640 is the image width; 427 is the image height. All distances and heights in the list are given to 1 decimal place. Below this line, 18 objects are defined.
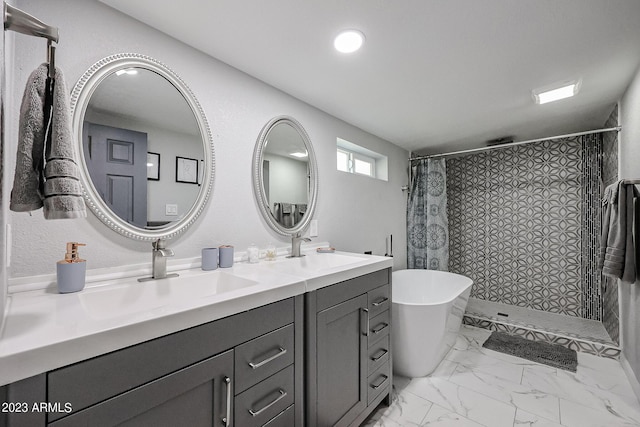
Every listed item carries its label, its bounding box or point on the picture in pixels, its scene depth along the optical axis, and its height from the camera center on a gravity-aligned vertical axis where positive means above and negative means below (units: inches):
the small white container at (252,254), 64.9 -8.5
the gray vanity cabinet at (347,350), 49.2 -27.7
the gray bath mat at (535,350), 90.5 -48.0
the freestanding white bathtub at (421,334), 82.6 -36.0
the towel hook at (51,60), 27.3 +16.3
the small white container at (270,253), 69.0 -8.8
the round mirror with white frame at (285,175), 72.2 +12.8
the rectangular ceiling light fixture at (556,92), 75.2 +37.2
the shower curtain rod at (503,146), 85.9 +30.7
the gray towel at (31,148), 26.6 +7.2
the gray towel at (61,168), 26.7 +5.2
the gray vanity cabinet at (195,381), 24.4 -18.1
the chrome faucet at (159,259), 49.2 -7.3
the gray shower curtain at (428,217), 134.4 +1.1
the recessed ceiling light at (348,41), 55.0 +38.0
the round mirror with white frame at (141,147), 45.6 +14.0
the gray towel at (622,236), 69.1 -4.7
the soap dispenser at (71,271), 39.1 -7.6
